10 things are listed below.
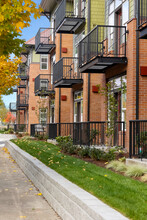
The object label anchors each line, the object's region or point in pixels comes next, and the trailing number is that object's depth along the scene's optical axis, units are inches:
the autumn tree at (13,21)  377.7
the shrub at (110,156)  474.2
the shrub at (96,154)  487.2
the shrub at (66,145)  614.9
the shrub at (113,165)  414.6
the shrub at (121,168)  394.3
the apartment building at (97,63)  588.1
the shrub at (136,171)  355.9
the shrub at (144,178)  329.6
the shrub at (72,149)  595.4
